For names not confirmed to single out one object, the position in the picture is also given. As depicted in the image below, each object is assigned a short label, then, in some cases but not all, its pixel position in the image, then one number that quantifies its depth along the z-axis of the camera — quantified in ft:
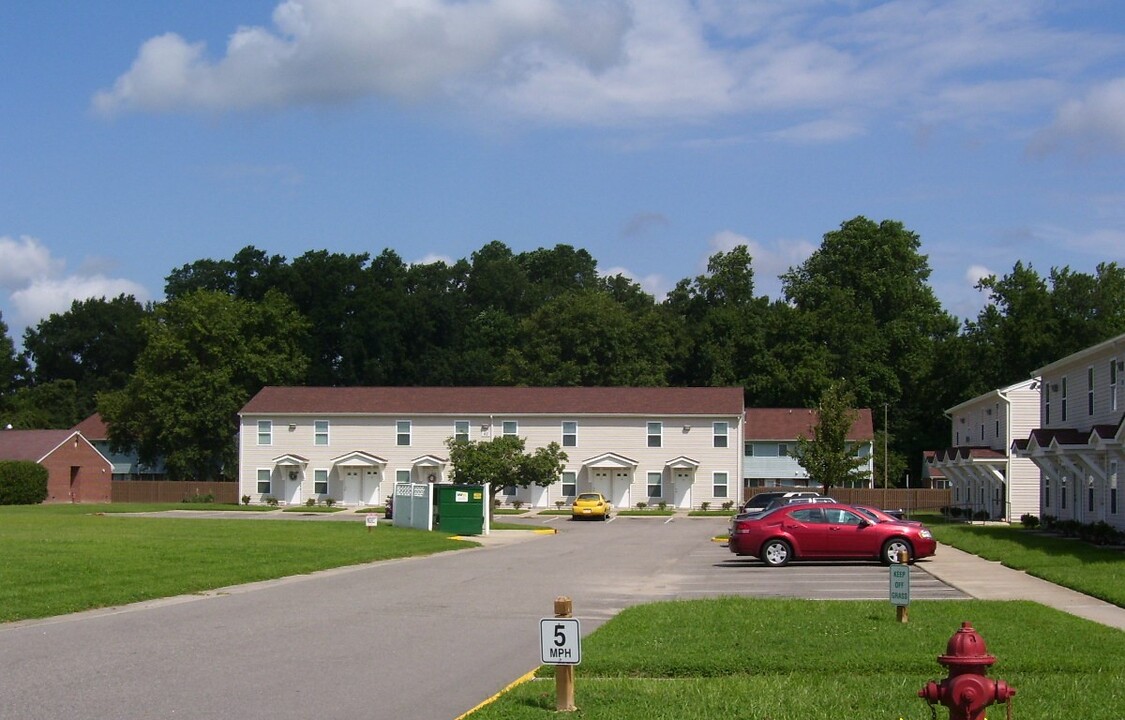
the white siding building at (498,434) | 232.12
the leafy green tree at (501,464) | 204.33
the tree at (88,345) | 376.27
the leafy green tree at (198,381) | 270.46
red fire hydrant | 24.06
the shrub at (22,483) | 221.46
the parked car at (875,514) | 95.09
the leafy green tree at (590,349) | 309.63
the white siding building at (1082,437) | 120.16
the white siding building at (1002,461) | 182.29
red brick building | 243.81
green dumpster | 145.18
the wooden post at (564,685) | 33.37
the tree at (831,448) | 188.03
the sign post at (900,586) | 51.47
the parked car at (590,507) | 194.90
